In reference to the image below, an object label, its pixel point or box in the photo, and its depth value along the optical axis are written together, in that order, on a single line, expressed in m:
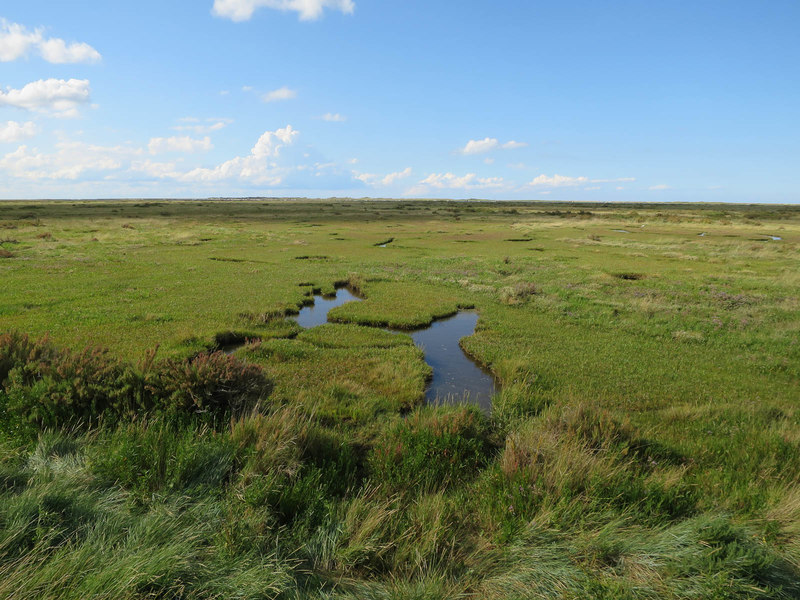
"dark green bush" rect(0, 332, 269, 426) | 7.45
